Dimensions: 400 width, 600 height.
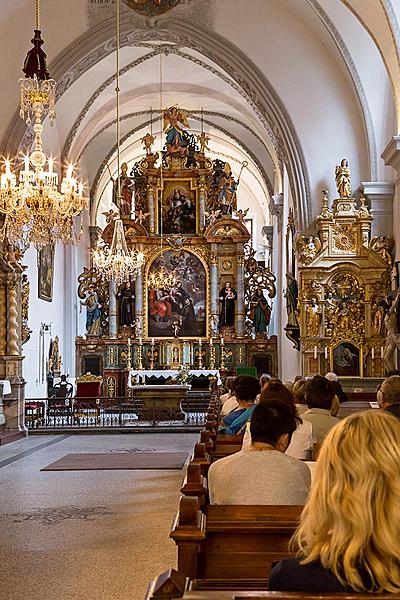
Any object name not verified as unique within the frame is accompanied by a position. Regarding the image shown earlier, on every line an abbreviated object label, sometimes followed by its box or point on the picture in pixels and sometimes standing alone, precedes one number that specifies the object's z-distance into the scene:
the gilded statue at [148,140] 27.12
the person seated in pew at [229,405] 9.16
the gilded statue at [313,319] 17.33
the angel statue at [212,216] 27.90
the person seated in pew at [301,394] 7.58
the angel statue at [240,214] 27.91
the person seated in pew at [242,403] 7.41
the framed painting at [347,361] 17.12
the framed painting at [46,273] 22.53
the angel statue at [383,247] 16.92
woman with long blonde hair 2.07
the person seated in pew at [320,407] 6.26
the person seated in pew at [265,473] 4.02
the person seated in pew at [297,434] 5.35
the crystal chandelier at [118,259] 17.17
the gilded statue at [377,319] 16.95
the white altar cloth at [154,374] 23.77
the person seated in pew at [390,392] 6.24
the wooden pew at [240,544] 3.48
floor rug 11.62
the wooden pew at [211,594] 1.89
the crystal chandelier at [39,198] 11.89
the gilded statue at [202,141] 27.42
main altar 27.19
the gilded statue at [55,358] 23.81
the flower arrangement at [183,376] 22.95
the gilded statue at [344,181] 17.53
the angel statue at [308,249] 17.27
